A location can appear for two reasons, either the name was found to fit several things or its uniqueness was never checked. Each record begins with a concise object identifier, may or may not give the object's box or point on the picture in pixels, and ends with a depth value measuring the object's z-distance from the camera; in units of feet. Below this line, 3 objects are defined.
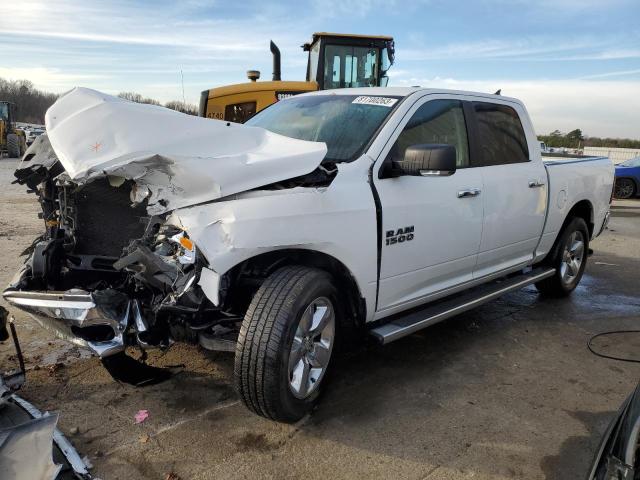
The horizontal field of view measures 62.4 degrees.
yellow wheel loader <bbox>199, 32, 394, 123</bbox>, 31.76
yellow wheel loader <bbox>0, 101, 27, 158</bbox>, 89.04
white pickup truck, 8.92
